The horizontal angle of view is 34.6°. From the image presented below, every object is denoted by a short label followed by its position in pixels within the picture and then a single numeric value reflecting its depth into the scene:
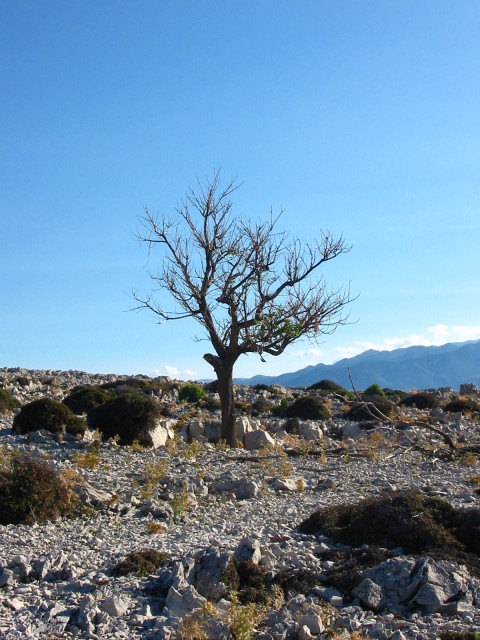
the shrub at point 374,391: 43.54
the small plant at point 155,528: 10.38
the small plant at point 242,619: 6.24
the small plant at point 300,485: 14.20
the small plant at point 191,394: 35.91
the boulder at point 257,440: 20.72
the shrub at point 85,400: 25.64
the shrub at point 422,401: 37.31
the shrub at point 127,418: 19.77
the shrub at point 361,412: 29.92
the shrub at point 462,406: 33.84
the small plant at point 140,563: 8.02
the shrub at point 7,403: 26.35
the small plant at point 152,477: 12.47
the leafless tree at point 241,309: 20.08
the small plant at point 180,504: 11.52
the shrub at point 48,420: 20.27
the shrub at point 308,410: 30.50
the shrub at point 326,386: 48.92
